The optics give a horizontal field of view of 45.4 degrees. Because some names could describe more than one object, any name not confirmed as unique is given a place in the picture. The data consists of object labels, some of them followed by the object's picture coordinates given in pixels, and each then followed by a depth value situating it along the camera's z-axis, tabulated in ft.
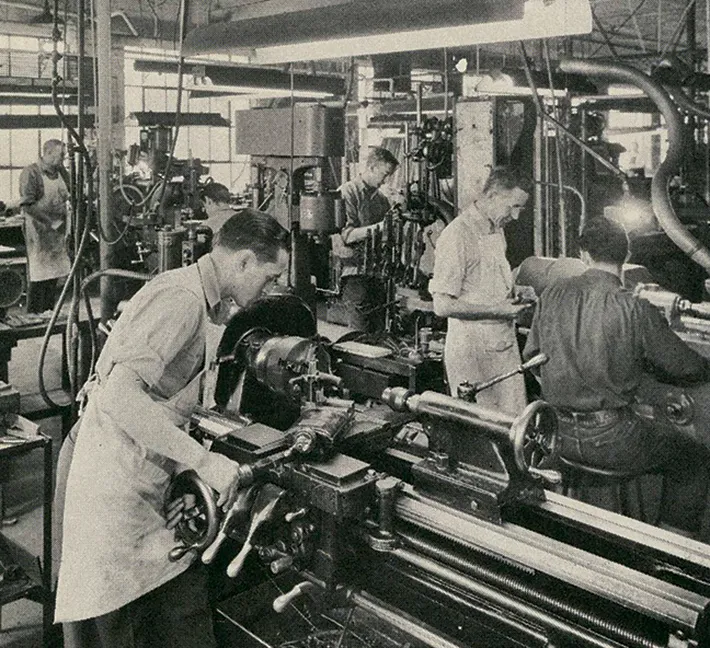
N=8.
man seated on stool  8.95
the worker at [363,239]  15.48
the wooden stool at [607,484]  9.45
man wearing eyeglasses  11.31
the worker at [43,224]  21.02
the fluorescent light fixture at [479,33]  6.54
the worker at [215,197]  19.55
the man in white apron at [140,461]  6.17
